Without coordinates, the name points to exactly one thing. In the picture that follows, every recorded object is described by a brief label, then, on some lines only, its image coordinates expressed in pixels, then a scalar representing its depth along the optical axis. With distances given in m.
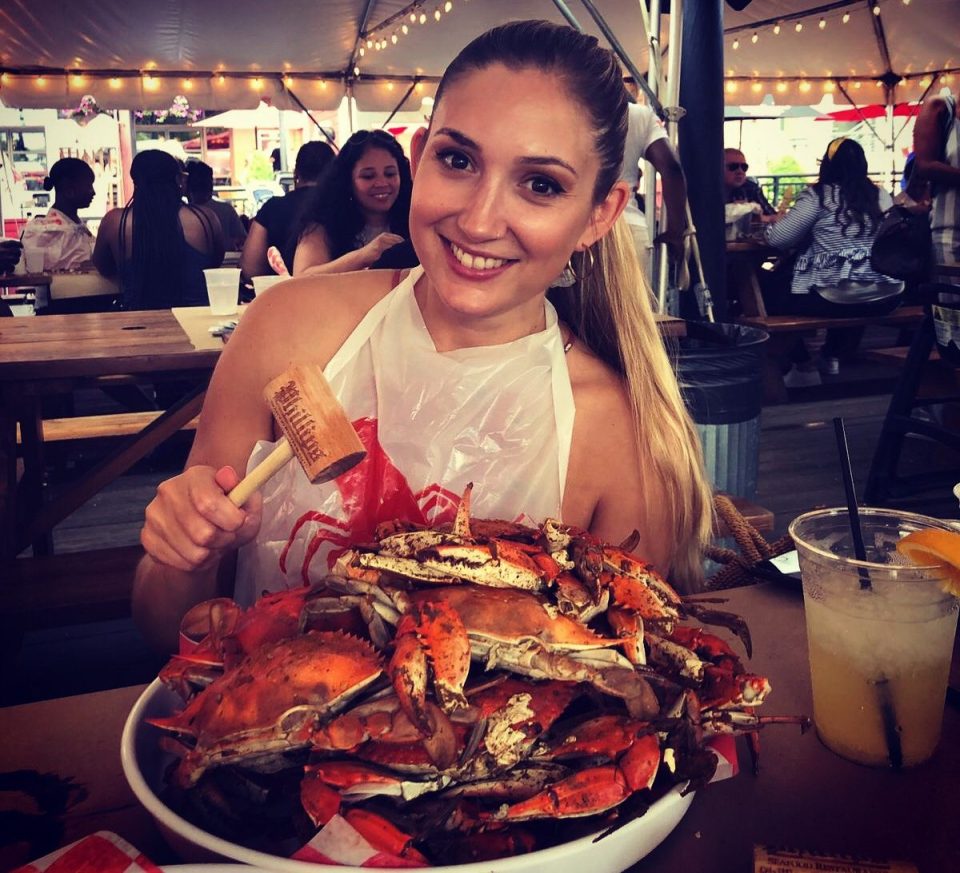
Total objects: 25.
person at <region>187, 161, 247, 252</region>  6.97
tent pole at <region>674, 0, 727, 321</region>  4.88
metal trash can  3.08
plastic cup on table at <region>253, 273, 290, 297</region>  3.38
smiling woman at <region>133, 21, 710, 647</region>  1.27
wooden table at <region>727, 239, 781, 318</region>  6.86
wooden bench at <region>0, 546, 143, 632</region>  2.28
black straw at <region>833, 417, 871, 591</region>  0.91
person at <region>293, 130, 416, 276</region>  4.25
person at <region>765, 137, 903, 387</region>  6.41
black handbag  5.17
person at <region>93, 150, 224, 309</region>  5.10
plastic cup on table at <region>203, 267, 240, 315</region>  3.58
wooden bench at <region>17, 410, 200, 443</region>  3.97
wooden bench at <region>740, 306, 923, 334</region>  6.30
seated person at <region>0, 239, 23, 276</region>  6.36
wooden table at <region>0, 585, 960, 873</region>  0.74
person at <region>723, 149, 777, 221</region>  8.98
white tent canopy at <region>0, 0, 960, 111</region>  8.62
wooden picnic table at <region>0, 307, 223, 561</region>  2.80
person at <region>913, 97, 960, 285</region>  4.75
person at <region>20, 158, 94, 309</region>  6.64
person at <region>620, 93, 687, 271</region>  3.97
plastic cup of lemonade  0.86
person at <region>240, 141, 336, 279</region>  5.53
